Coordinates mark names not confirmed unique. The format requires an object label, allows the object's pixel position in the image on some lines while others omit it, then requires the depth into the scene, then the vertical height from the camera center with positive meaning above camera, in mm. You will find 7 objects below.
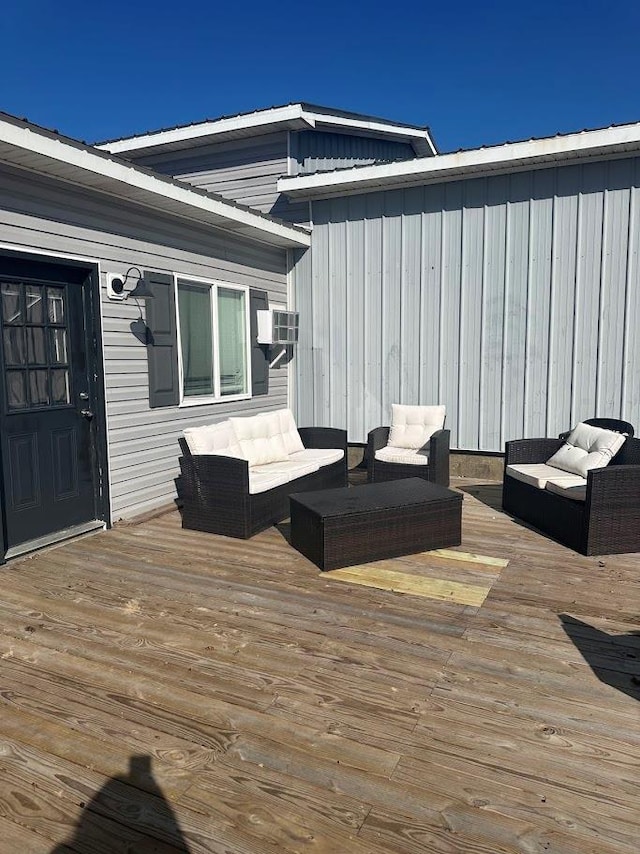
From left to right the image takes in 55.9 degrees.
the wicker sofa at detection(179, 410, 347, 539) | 4688 -1001
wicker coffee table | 3990 -1151
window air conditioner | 6867 +334
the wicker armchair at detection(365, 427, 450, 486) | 5793 -1091
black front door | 4172 -333
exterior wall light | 4910 +569
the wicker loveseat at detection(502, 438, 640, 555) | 4145 -1131
